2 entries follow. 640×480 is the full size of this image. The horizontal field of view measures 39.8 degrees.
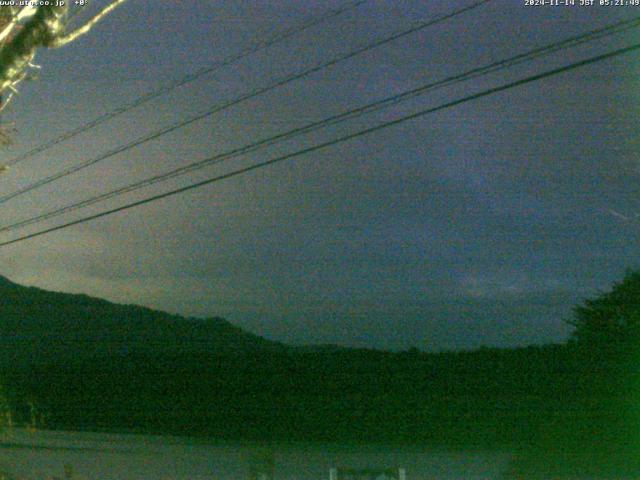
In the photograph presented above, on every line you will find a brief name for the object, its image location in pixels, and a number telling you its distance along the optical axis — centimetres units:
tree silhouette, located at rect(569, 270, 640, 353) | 2277
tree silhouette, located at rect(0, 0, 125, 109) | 716
